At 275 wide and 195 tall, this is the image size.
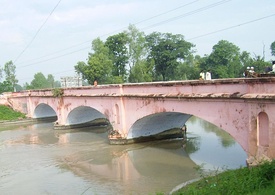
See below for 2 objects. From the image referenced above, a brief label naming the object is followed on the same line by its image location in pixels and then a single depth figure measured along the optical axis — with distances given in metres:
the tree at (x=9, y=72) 53.91
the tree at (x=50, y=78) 82.97
